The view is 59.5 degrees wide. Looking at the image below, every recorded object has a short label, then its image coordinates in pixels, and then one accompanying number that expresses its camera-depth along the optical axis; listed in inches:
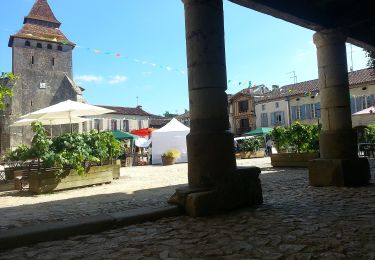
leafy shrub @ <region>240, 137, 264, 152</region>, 879.7
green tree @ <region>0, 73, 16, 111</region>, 353.7
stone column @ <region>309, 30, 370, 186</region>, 237.1
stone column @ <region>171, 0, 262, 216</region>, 163.5
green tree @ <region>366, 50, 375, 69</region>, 396.6
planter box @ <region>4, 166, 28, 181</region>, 374.0
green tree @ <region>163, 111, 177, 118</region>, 3244.3
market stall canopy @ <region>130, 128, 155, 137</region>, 965.2
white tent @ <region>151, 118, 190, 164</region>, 775.1
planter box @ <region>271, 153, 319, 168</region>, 444.8
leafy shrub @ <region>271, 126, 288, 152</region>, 487.5
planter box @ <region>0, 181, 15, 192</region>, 352.0
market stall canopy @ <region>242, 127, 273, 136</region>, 963.6
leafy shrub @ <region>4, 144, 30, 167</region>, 322.3
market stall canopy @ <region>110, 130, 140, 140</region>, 786.7
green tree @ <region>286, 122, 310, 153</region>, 468.1
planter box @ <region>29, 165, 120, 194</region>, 296.5
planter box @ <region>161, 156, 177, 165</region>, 706.6
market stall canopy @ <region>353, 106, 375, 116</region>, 609.6
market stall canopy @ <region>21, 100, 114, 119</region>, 409.7
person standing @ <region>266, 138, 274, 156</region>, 985.6
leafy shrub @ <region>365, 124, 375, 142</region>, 629.5
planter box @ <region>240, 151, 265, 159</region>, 858.8
